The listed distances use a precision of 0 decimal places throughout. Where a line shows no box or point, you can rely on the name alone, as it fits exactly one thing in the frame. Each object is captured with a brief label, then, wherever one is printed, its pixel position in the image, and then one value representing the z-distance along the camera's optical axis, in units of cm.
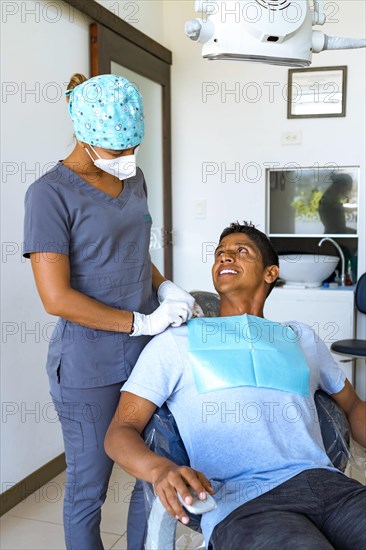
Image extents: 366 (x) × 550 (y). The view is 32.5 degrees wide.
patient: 117
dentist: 147
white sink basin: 347
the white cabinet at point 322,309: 342
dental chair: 114
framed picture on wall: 344
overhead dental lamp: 123
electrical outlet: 352
